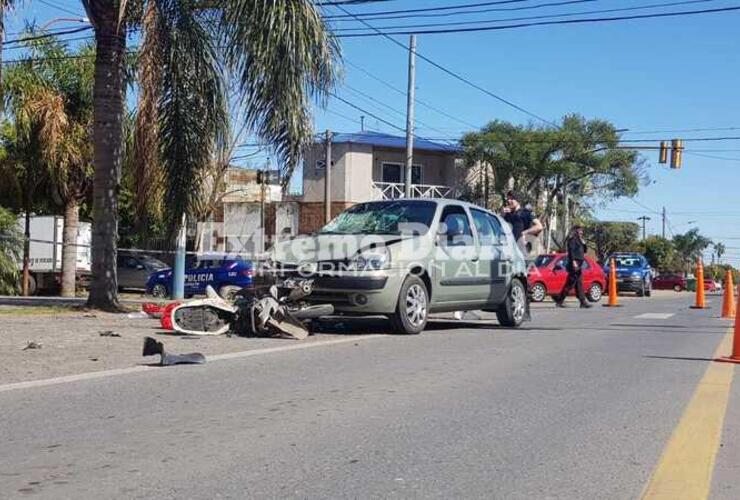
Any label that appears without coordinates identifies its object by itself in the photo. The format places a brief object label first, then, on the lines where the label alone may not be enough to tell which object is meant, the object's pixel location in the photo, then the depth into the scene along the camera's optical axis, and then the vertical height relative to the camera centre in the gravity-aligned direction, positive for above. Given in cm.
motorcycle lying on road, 969 -62
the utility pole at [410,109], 2705 +518
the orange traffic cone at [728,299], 1606 -53
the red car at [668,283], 5488 -79
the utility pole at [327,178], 3272 +346
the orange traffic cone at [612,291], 2113 -56
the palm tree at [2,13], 1059 +317
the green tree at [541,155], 4067 +571
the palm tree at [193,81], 1107 +266
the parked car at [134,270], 2752 -38
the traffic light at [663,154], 2994 +431
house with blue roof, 3978 +468
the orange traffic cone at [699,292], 2067 -52
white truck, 2567 +4
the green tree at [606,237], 6372 +253
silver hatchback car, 990 +5
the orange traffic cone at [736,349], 880 -83
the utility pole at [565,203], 4227 +348
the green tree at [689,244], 10350 +349
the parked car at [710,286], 5604 -101
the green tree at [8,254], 2397 +4
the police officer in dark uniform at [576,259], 1805 +22
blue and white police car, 2138 -44
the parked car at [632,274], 3272 -15
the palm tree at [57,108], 2011 +370
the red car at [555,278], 2420 -28
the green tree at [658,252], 7619 +176
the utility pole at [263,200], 3148 +277
